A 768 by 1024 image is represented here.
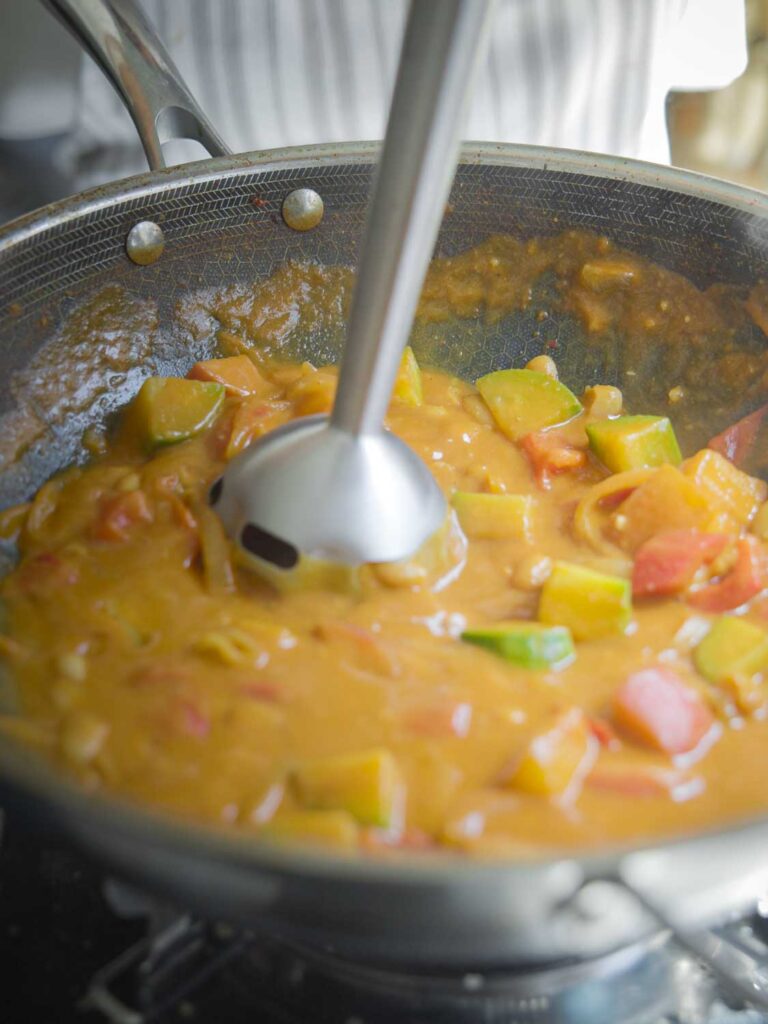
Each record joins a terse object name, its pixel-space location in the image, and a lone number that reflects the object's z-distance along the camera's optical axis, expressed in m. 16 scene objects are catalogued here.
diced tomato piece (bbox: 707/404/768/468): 0.53
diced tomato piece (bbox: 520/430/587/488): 0.52
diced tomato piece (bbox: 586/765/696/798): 0.42
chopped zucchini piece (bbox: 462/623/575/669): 0.45
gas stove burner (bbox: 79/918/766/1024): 0.40
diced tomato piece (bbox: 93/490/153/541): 0.48
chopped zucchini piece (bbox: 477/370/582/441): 0.53
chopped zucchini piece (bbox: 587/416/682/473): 0.52
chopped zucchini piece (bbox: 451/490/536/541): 0.49
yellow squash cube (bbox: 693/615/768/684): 0.45
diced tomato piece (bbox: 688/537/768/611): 0.48
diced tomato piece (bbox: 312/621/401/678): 0.44
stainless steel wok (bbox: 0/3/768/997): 0.33
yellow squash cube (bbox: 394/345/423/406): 0.53
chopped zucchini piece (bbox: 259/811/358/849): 0.39
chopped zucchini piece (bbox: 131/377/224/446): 0.51
